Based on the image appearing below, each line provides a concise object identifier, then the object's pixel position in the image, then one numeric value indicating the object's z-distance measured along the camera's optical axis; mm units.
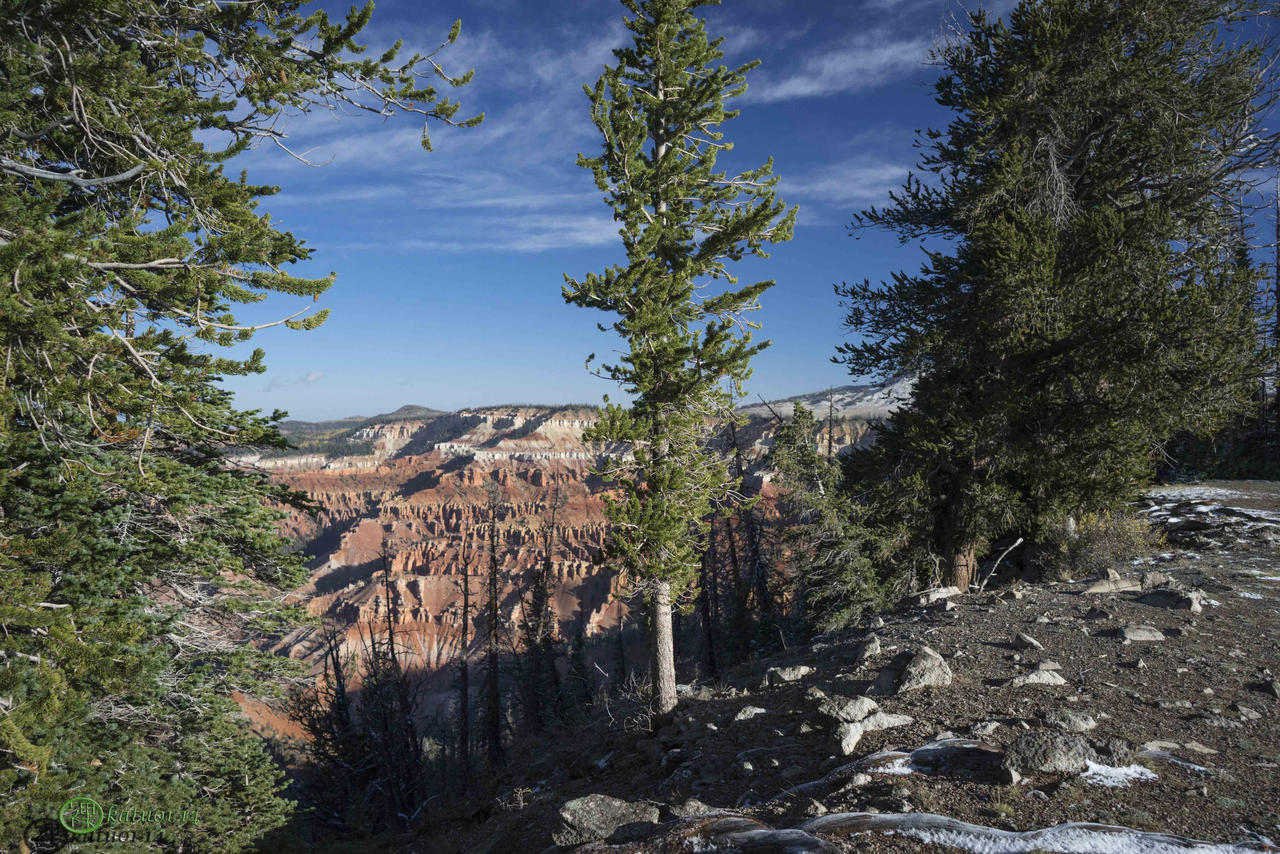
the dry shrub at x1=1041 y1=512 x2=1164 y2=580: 11828
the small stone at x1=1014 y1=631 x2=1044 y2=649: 6703
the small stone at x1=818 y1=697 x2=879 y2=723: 5344
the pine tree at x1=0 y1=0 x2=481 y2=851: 5234
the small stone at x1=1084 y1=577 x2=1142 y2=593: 8844
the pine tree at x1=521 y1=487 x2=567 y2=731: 34781
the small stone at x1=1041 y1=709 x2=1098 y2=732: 4469
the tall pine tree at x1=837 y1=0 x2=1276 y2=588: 10266
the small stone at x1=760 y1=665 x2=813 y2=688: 8500
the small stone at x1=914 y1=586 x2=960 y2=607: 10039
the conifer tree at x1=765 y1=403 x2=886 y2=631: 12688
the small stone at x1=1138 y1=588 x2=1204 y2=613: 7484
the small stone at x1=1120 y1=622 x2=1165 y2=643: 6527
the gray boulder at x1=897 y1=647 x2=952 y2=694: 5883
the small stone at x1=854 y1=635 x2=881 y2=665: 7383
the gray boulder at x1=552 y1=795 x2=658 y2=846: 5016
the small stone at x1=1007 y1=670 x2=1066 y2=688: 5605
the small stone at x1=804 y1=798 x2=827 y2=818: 3848
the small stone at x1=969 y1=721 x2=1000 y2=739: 4570
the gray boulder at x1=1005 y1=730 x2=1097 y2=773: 3793
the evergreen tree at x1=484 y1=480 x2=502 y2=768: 26422
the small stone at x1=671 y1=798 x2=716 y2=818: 4633
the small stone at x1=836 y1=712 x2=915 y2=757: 4996
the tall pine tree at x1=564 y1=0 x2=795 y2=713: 9023
